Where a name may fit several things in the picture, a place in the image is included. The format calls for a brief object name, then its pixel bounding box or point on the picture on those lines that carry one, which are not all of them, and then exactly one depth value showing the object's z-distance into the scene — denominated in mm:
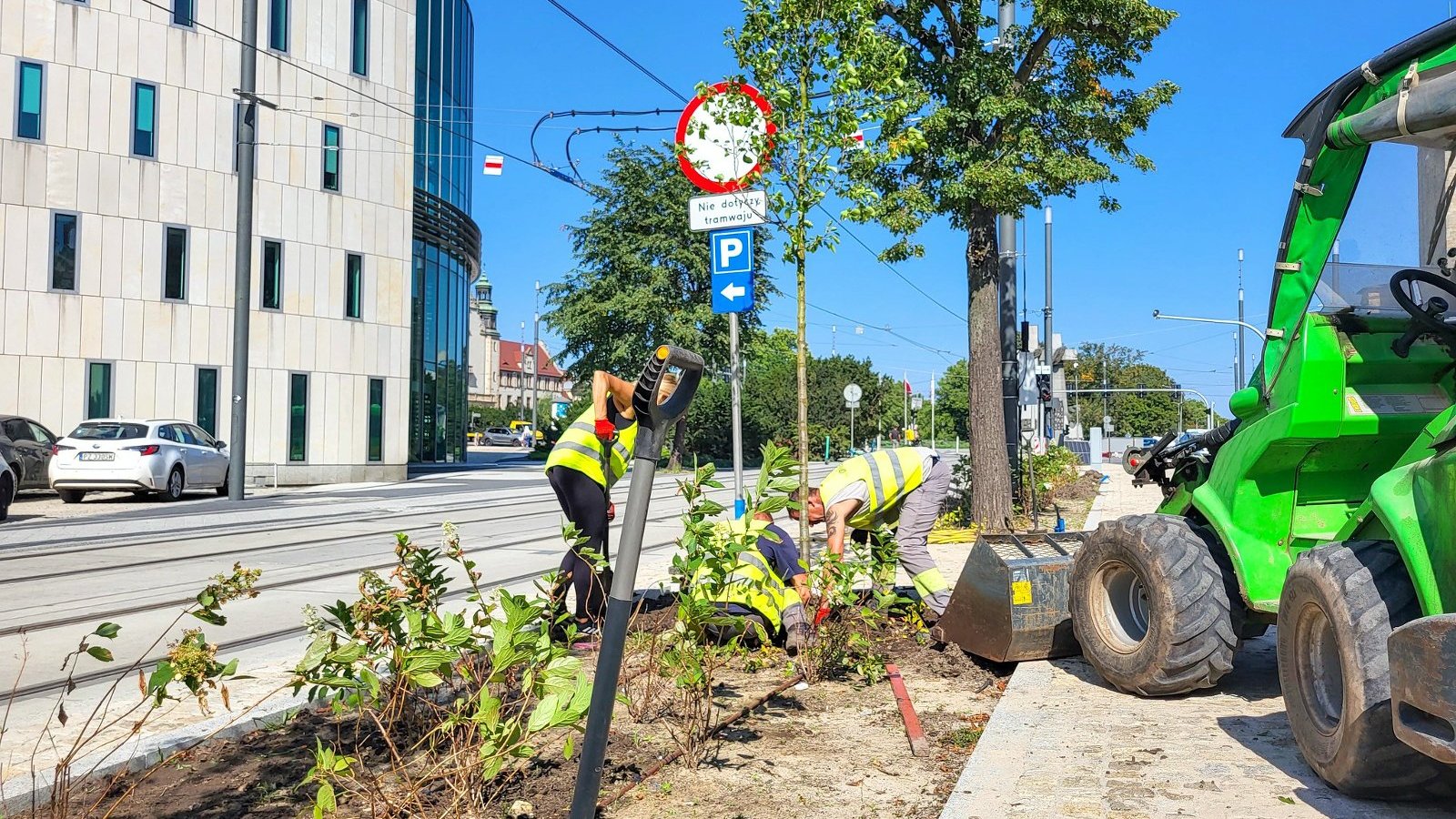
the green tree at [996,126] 12164
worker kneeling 5770
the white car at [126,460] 18875
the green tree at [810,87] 6203
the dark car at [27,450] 19156
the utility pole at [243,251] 19594
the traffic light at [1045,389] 22125
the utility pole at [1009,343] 16625
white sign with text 6344
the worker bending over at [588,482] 6117
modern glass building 35781
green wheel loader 3535
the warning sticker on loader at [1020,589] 5812
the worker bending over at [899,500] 6566
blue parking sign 6594
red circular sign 6301
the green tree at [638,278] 38625
